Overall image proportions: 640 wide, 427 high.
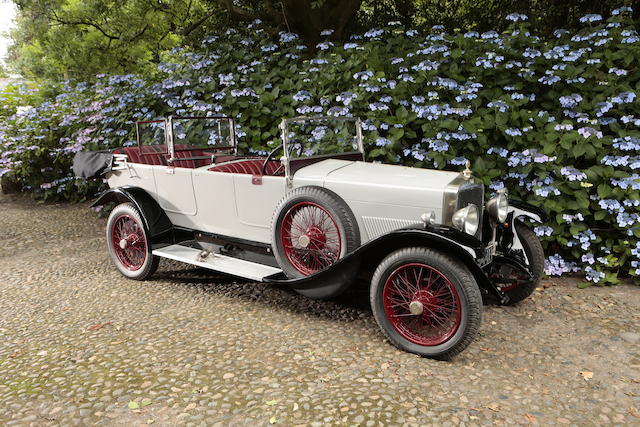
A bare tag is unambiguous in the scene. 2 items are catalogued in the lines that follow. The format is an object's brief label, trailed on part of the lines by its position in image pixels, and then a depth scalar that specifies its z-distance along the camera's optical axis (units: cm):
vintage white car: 295
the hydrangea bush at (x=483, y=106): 429
